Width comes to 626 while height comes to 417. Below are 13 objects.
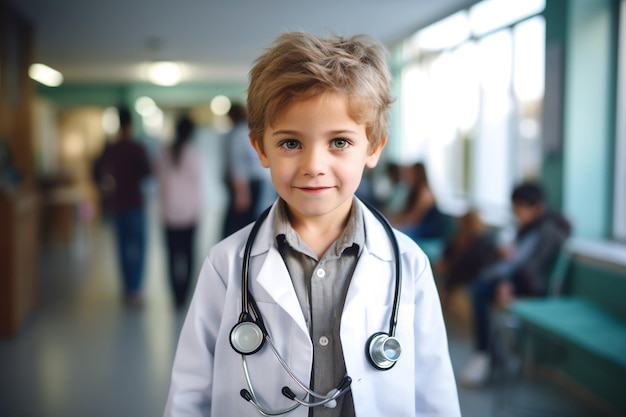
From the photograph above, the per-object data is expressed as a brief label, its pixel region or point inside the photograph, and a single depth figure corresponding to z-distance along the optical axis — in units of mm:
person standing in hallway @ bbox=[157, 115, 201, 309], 4398
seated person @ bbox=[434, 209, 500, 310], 3805
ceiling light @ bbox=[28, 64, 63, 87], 10164
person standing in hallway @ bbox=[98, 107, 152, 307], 4625
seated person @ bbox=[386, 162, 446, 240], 5168
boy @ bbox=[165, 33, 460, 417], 918
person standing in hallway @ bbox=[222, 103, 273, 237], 4426
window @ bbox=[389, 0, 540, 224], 4730
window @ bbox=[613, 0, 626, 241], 3691
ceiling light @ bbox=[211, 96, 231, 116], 14084
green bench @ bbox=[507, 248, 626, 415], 2590
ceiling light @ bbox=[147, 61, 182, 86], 9102
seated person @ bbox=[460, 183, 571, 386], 3238
